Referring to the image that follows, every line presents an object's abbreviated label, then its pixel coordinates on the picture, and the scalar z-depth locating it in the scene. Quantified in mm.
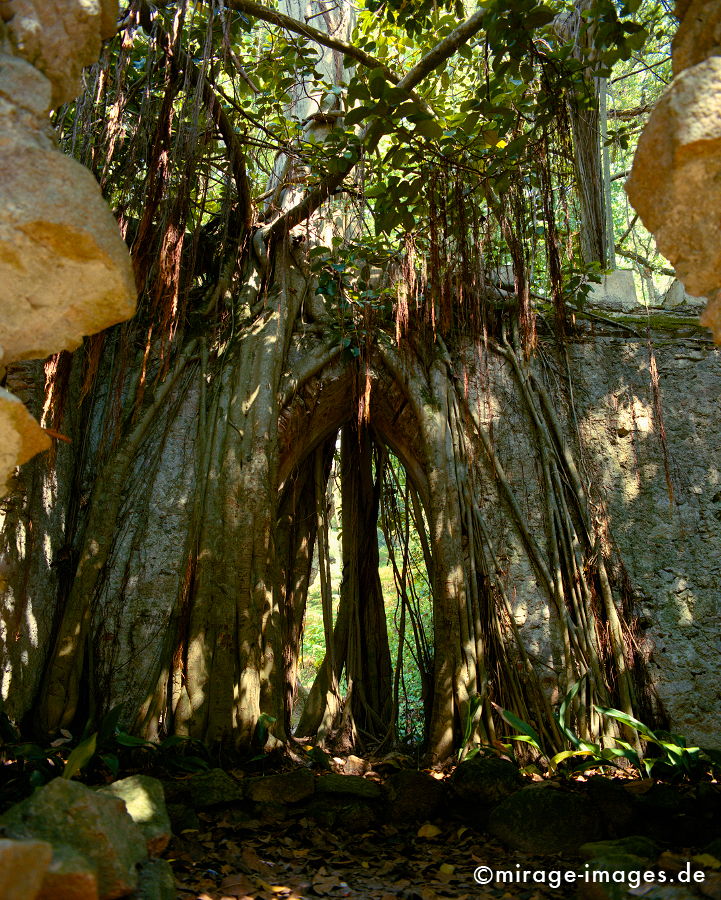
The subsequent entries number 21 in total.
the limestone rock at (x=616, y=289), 5371
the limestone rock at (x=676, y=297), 5520
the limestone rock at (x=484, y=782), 3088
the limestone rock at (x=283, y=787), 3105
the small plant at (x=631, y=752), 3254
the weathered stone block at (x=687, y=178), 1826
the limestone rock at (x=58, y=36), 1934
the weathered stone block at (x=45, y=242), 1733
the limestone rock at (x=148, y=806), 2273
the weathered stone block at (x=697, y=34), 2027
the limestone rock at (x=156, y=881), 1880
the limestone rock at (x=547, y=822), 2762
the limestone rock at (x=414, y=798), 3164
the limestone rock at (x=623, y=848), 2295
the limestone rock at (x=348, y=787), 3225
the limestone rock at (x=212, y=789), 2990
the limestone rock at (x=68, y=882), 1520
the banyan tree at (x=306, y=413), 3496
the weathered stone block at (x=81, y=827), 1787
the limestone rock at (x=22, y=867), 1313
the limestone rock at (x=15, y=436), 1703
